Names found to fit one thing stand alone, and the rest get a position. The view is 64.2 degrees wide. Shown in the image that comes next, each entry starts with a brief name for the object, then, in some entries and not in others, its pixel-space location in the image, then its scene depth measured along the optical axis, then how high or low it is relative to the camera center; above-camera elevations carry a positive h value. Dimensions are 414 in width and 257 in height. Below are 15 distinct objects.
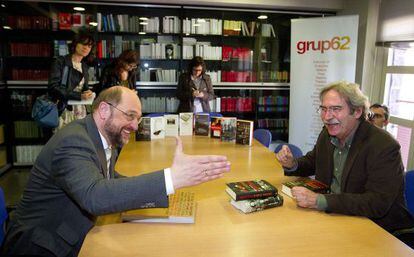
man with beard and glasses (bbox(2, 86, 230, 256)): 1.32 -0.42
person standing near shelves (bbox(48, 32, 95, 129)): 3.64 -0.01
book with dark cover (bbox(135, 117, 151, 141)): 3.30 -0.51
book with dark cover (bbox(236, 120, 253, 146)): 3.18 -0.48
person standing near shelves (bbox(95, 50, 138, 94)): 4.21 +0.12
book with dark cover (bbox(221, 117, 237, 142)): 3.31 -0.47
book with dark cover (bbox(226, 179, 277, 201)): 1.68 -0.56
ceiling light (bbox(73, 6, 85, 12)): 5.37 +1.13
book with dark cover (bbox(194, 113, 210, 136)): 3.62 -0.47
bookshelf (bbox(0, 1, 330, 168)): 5.34 +0.54
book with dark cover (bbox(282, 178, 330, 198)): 1.86 -0.59
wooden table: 1.31 -0.66
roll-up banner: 4.67 +0.30
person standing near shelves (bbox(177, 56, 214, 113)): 4.89 -0.11
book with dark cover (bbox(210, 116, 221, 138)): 3.46 -0.48
